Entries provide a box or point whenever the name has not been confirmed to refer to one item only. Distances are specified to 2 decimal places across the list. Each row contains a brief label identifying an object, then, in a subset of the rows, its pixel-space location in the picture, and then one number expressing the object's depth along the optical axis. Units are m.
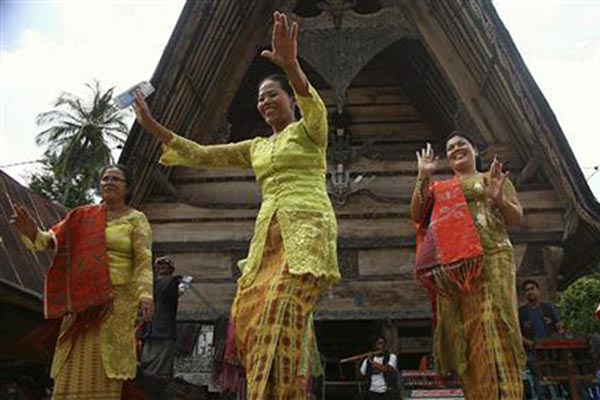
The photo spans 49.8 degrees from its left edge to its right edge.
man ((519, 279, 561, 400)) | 5.56
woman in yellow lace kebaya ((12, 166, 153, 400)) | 3.31
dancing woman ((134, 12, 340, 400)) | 2.32
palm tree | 31.05
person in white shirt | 6.63
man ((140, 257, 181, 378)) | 5.39
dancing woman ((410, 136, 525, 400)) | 3.05
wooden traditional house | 6.80
